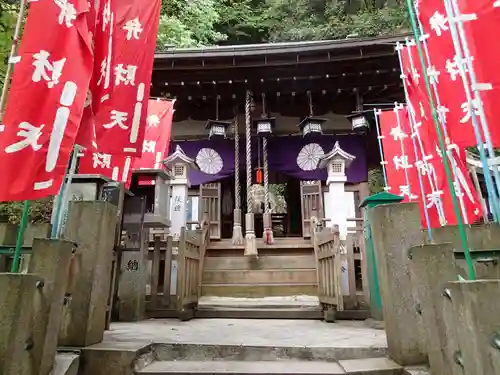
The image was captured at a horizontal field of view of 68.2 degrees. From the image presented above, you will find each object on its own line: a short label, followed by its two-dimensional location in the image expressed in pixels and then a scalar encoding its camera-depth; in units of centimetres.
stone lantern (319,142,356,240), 920
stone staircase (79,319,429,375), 319
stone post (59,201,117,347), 339
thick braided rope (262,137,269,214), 1068
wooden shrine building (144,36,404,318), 999
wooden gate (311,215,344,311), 595
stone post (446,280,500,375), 203
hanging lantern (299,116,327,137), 1114
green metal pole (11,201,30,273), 280
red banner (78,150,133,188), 678
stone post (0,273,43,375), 235
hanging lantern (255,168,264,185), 1179
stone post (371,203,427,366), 316
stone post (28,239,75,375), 268
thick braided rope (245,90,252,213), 1063
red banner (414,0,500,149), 394
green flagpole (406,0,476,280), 262
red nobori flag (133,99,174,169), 884
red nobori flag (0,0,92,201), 313
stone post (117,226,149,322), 601
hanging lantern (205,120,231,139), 1151
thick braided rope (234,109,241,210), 1105
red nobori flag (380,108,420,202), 890
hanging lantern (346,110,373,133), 1095
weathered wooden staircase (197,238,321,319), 675
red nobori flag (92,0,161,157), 498
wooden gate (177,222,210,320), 623
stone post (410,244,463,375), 264
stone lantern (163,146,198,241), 916
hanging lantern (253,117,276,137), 1143
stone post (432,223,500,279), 359
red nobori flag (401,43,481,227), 647
